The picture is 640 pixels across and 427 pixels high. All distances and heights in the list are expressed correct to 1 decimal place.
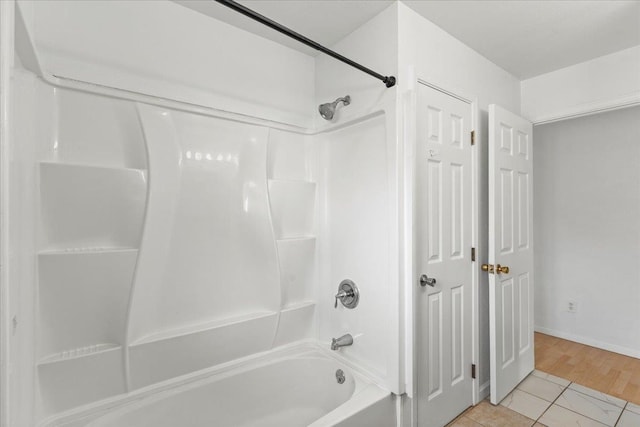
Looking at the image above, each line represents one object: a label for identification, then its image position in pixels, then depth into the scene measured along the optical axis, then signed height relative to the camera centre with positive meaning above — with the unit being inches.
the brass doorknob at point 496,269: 80.1 -15.9
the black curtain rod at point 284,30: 38.8 +26.2
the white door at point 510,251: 80.6 -12.3
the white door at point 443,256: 69.1 -11.3
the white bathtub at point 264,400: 57.5 -39.6
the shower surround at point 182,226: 52.1 -2.9
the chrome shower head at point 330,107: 74.1 +25.7
